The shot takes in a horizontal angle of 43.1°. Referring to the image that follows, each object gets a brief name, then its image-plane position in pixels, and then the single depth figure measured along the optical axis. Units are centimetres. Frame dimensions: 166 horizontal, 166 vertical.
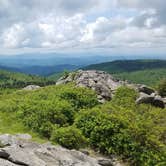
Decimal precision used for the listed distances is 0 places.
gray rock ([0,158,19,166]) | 1178
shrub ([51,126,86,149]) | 1819
